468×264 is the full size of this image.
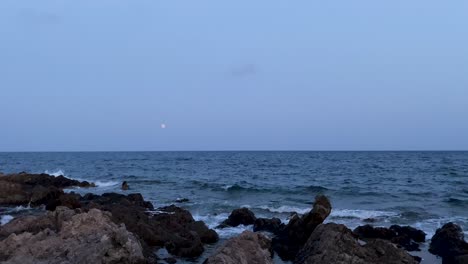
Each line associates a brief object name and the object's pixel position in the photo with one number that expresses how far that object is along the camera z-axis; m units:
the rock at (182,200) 34.44
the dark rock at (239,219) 23.69
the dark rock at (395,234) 19.19
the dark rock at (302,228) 17.38
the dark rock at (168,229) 17.52
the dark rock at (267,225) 22.03
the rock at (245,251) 12.50
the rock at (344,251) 13.20
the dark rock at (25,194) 28.86
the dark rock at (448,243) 16.72
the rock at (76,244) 12.46
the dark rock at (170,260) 15.93
